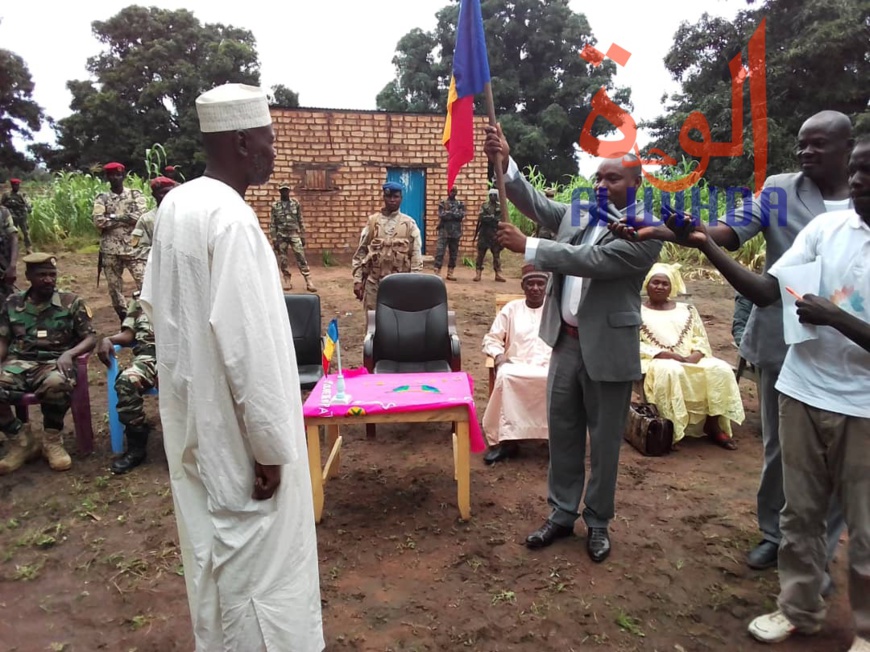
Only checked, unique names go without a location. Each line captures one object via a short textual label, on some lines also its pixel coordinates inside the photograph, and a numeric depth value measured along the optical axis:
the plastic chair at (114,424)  4.28
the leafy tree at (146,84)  23.36
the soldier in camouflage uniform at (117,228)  7.25
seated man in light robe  4.32
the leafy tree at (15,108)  24.11
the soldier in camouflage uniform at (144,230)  6.53
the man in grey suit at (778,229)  2.57
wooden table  3.38
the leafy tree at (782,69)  14.25
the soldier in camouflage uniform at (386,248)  6.32
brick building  11.95
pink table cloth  3.35
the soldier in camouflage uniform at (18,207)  11.33
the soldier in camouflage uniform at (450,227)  11.21
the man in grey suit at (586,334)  2.76
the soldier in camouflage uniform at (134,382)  4.11
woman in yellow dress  4.54
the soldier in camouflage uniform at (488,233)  11.26
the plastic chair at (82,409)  4.25
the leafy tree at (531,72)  23.75
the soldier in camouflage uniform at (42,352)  4.12
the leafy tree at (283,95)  26.08
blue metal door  12.69
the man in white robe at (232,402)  1.63
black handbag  4.42
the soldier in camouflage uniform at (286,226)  10.21
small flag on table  3.55
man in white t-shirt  2.08
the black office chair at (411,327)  5.00
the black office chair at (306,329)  5.03
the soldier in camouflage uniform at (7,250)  6.34
